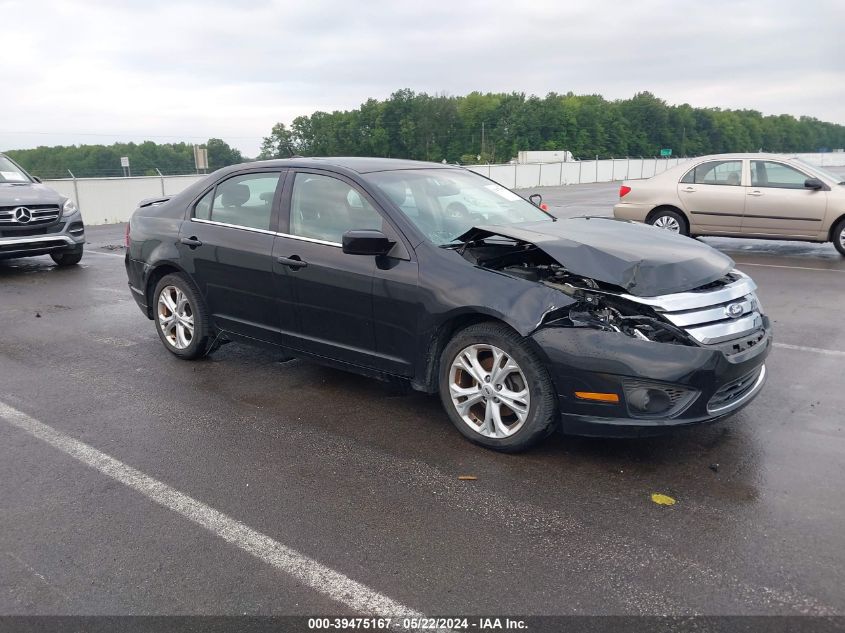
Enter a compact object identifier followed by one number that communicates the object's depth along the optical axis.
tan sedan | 10.92
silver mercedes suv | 10.34
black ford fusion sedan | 3.79
